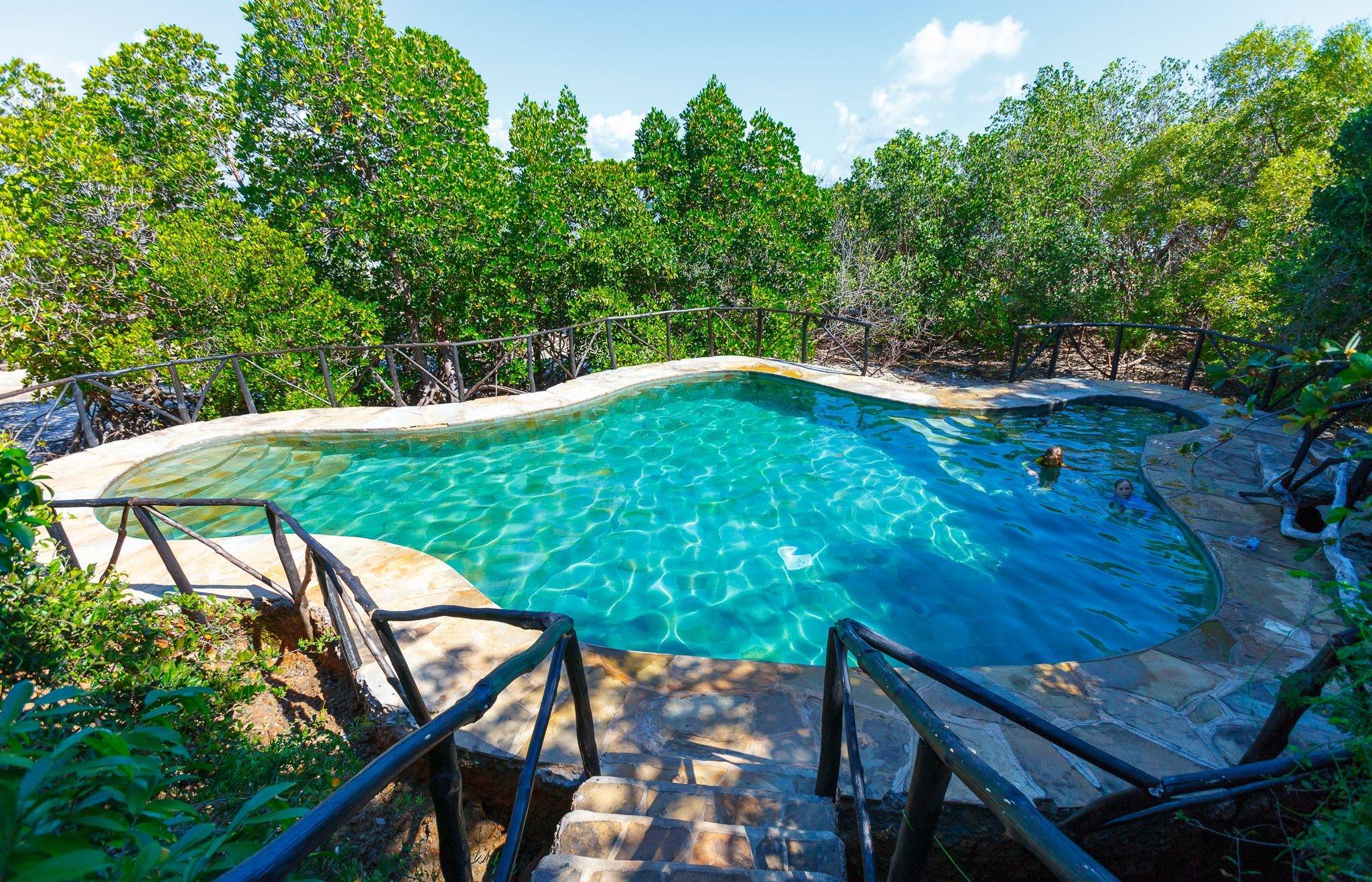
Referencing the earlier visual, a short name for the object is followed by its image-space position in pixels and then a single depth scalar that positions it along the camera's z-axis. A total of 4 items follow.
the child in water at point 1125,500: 6.19
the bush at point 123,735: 0.73
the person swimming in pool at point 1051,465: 7.01
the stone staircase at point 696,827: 2.02
